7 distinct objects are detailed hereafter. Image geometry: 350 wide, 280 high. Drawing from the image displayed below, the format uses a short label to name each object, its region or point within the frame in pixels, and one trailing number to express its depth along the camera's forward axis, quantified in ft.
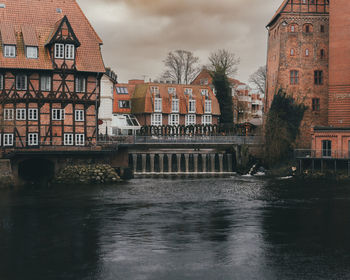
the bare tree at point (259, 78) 357.41
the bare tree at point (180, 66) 302.45
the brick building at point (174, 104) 244.01
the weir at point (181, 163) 202.39
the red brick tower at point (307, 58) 224.53
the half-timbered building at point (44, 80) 161.99
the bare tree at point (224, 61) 288.71
